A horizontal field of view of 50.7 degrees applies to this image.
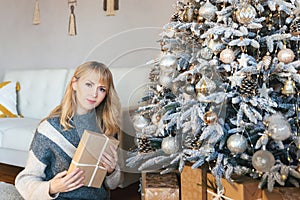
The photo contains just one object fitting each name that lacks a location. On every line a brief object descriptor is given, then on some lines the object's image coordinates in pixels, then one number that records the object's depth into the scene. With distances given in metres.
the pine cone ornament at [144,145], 1.23
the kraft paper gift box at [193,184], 1.12
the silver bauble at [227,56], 0.98
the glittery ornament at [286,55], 0.95
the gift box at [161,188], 1.16
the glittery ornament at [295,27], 1.00
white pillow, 3.06
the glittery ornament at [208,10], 1.06
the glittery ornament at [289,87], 0.95
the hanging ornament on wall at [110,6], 3.01
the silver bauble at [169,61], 1.12
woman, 1.30
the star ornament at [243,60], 0.98
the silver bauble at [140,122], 1.24
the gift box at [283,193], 0.97
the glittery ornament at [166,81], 1.16
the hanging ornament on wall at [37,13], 3.55
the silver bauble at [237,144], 0.94
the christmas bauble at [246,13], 0.96
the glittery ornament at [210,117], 0.98
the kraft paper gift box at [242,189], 0.98
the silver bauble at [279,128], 0.90
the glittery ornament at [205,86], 1.00
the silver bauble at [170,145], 1.10
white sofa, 1.46
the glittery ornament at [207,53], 1.06
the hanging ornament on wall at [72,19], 3.28
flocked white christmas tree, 0.96
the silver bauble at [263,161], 0.89
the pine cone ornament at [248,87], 0.97
